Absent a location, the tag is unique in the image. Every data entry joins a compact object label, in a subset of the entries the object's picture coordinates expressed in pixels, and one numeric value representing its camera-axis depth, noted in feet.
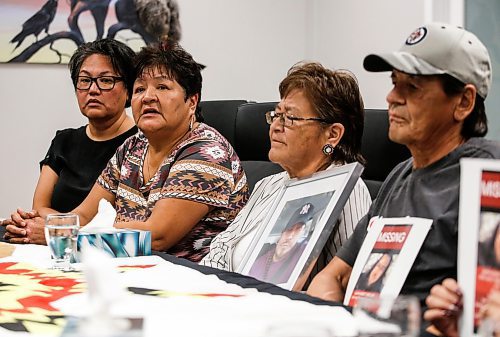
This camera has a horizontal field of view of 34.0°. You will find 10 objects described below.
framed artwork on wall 13.16
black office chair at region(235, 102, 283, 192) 9.63
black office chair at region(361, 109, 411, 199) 7.48
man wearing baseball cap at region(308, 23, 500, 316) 5.23
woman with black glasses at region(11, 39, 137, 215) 10.27
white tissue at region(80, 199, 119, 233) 6.85
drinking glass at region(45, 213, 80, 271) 6.21
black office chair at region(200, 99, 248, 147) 10.66
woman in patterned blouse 7.80
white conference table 3.89
